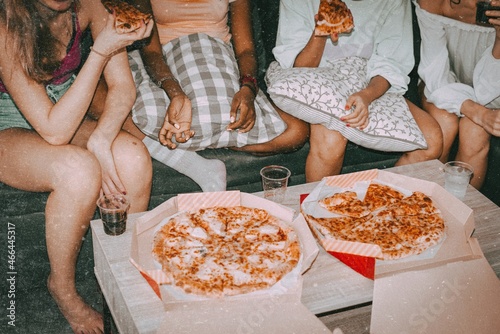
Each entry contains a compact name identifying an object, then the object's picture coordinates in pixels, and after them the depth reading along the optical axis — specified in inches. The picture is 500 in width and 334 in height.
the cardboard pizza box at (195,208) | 49.1
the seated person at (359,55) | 87.7
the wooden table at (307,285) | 51.1
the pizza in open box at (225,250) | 50.8
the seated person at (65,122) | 69.6
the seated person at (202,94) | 80.7
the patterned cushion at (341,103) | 80.8
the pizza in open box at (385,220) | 58.1
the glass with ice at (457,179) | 70.3
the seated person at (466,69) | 92.7
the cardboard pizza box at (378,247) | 54.3
